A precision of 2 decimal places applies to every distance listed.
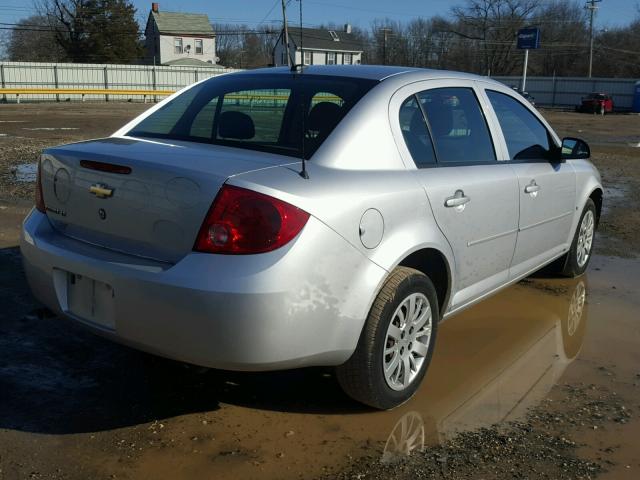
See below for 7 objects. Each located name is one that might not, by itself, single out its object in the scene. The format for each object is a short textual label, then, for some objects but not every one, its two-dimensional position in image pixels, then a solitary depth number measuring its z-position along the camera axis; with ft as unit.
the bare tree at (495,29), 270.87
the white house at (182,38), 228.80
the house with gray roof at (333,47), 241.96
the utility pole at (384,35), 250.45
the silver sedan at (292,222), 8.86
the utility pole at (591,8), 226.75
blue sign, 164.76
